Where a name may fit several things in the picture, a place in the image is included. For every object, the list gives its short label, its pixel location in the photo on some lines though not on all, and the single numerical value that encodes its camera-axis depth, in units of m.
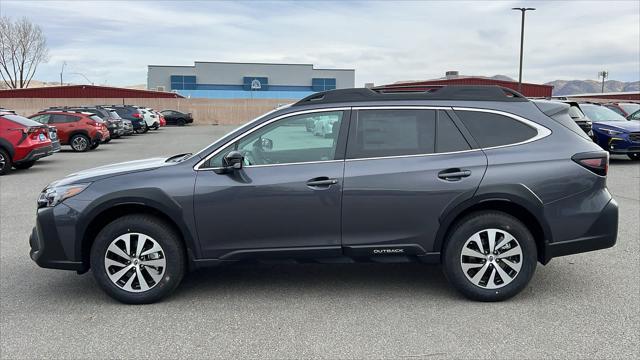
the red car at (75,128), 20.31
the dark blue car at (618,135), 14.09
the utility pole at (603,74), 100.68
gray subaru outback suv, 4.31
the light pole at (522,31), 33.47
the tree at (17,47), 62.74
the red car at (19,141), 12.91
